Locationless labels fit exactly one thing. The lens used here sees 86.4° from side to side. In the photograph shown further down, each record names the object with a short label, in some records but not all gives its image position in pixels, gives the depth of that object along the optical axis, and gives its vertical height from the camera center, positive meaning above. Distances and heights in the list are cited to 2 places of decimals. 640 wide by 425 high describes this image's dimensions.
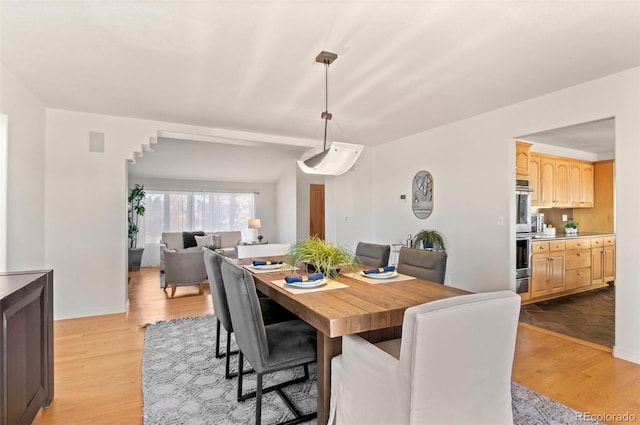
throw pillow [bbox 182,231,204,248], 7.25 -0.61
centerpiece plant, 2.37 -0.31
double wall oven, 4.10 -0.28
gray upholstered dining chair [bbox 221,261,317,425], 1.72 -0.71
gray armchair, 4.89 -0.81
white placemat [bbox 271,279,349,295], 1.94 -0.45
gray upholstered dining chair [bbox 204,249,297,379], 2.31 -0.72
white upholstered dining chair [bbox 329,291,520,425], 1.19 -0.60
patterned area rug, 1.96 -1.19
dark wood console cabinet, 1.53 -0.70
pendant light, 2.52 +0.41
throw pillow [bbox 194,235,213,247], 7.09 -0.62
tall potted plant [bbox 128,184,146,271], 7.01 -0.19
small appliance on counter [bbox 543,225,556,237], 4.85 -0.28
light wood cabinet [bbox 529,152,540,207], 4.80 +0.50
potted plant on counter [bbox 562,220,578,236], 5.25 -0.23
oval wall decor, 4.89 +0.26
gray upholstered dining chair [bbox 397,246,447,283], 2.51 -0.40
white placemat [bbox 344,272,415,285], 2.26 -0.46
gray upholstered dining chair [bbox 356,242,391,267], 3.11 -0.40
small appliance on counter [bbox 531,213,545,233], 5.25 -0.16
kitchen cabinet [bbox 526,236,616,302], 4.34 -0.74
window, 8.16 -0.01
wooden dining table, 1.50 -0.46
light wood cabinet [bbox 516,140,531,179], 4.21 +0.67
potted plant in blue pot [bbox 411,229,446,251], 4.64 -0.39
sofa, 7.09 -0.61
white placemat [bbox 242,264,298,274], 2.59 -0.45
